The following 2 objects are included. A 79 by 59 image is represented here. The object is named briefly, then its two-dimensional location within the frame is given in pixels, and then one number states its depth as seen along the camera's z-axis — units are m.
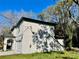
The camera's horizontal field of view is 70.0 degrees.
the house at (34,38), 8.89
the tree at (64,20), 10.75
